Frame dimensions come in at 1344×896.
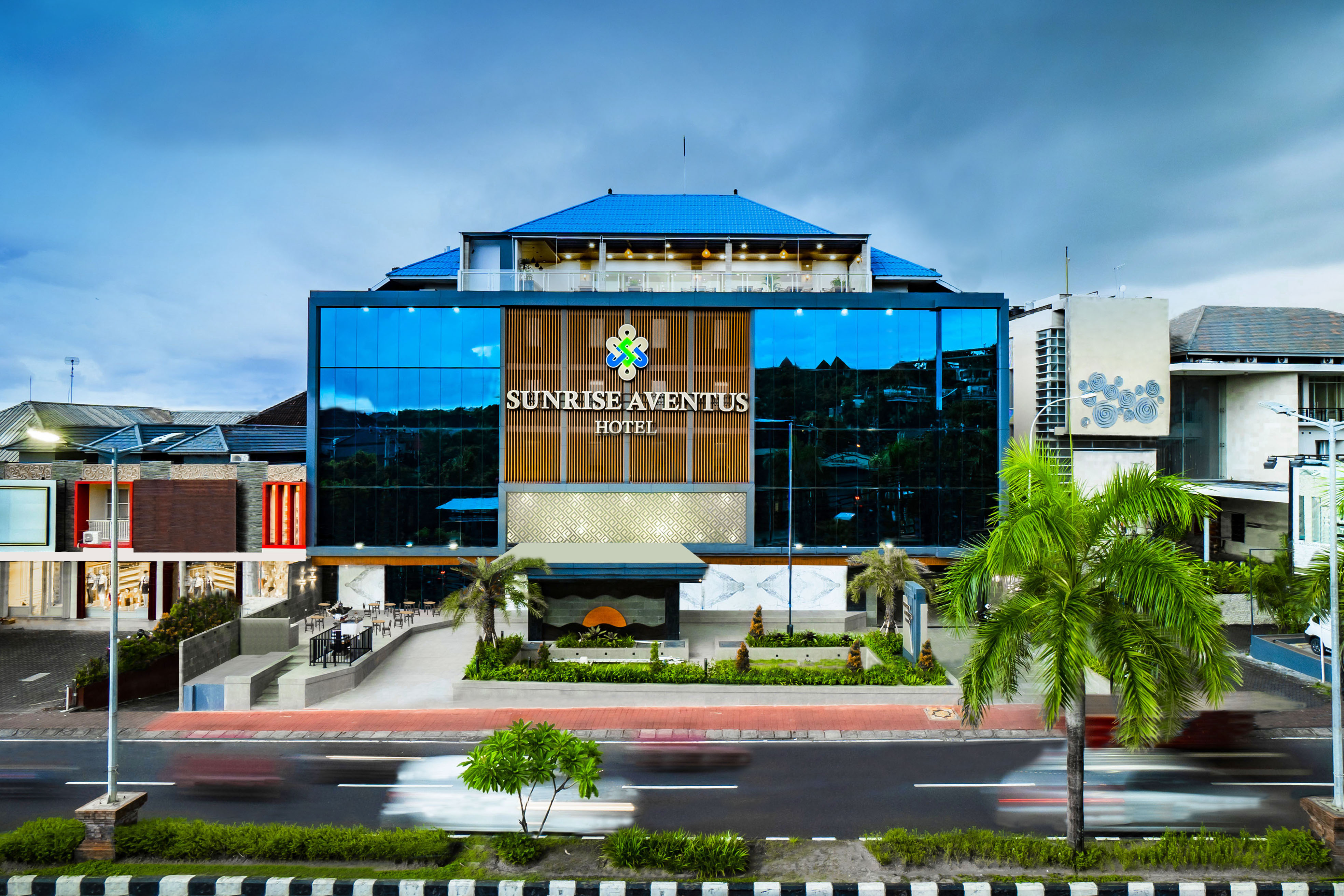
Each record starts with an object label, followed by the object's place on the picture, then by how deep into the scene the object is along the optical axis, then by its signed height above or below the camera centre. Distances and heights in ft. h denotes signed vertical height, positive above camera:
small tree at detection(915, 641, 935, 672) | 84.28 -22.22
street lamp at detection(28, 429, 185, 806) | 46.98 -14.72
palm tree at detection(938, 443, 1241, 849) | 38.68 -7.70
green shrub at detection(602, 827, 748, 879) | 43.47 -22.94
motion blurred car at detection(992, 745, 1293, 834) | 52.90 -25.36
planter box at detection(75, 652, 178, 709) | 79.15 -24.41
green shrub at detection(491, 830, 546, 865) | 44.19 -23.06
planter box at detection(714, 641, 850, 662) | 91.04 -23.32
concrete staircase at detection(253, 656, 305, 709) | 80.23 -25.74
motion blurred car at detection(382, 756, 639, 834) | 52.75 -25.62
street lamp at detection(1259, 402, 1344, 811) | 46.26 -12.44
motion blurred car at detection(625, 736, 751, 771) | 64.39 -25.96
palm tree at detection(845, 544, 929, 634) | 96.43 -14.51
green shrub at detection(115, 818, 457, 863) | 45.21 -23.19
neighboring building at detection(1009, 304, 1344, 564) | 138.10 +15.22
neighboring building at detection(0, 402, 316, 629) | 118.01 -10.38
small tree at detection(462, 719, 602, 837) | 43.21 -17.49
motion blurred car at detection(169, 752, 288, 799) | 59.31 -26.09
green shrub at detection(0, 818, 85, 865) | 44.39 -22.84
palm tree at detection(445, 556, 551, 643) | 87.15 -15.34
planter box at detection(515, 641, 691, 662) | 90.48 -23.15
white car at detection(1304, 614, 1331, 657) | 81.82 -19.93
